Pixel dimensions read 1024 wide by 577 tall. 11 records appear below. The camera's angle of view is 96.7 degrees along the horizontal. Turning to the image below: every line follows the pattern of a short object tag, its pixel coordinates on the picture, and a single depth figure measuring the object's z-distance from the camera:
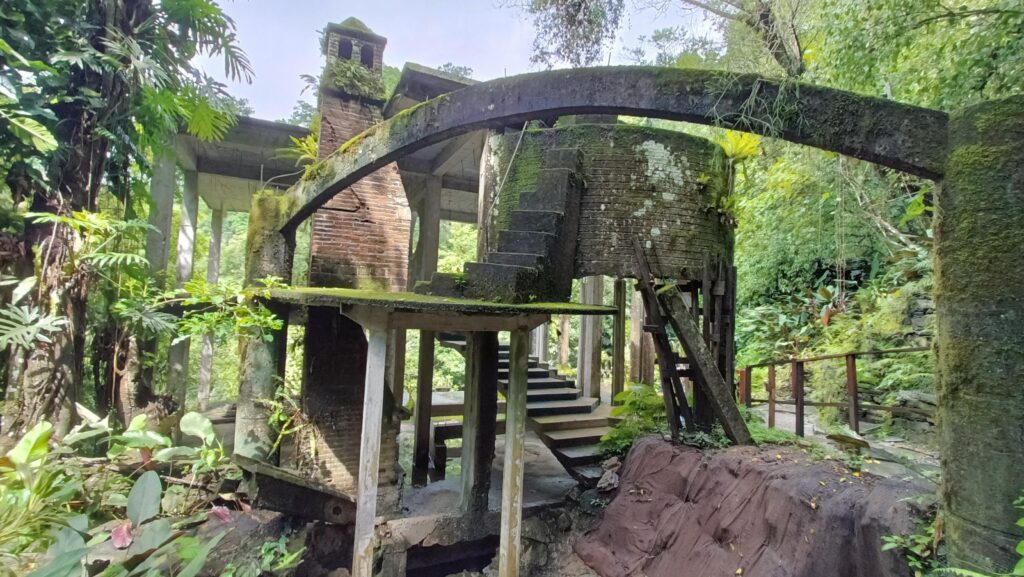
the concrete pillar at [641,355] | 7.66
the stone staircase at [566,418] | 5.84
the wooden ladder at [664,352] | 4.55
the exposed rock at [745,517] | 2.94
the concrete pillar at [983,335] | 1.90
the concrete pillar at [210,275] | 9.48
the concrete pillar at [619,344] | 7.20
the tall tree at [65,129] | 3.38
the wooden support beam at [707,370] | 4.39
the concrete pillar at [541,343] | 9.90
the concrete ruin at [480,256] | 3.45
